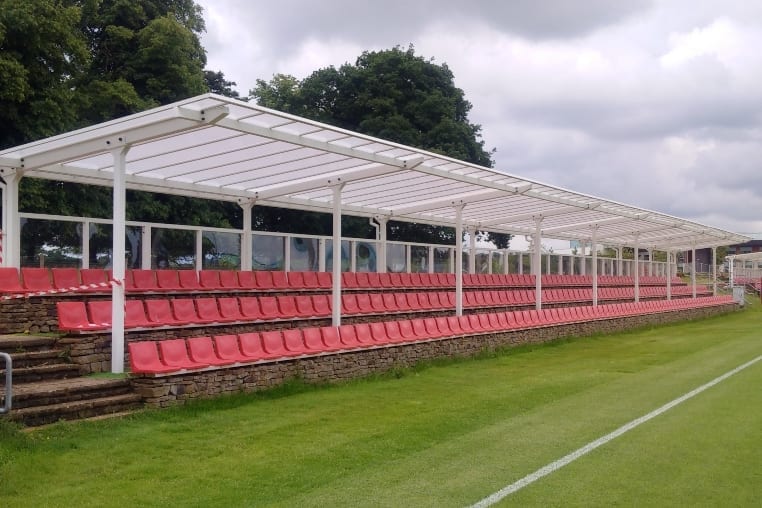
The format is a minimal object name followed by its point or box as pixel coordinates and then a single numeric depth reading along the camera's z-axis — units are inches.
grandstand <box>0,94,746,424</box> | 387.5
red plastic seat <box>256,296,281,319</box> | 550.9
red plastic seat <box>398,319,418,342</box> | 561.1
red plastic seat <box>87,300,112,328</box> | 412.8
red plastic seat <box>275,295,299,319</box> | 568.7
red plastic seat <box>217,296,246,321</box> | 517.0
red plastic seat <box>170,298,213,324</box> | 478.6
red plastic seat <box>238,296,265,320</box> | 534.3
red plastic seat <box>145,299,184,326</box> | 455.8
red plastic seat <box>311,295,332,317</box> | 604.7
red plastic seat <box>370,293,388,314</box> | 688.4
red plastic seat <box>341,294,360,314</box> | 652.1
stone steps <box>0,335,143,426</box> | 300.5
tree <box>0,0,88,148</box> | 661.9
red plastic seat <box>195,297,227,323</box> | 500.1
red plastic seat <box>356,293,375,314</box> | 670.3
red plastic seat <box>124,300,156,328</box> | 435.8
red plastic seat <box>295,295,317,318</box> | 585.4
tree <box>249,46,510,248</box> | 1258.0
